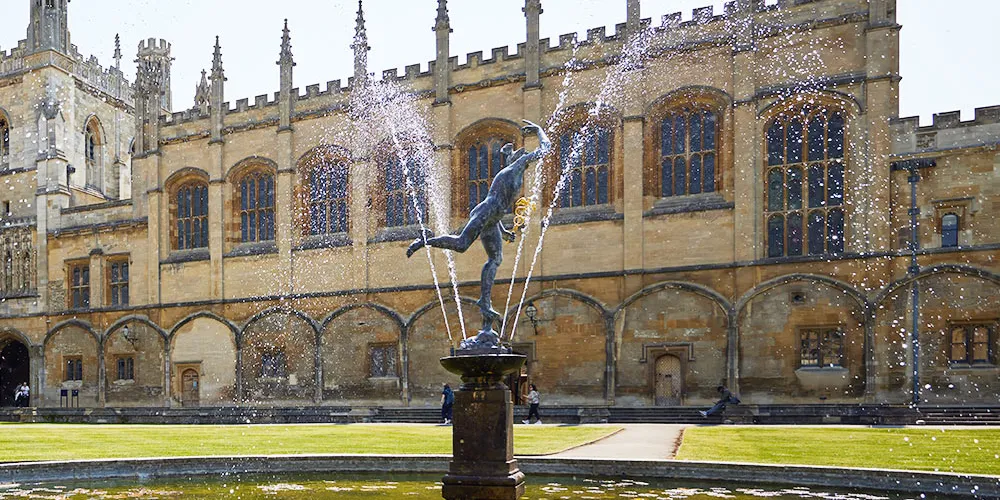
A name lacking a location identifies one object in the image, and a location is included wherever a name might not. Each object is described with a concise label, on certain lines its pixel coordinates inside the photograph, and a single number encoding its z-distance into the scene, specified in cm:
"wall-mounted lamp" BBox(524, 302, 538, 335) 2725
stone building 2372
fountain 876
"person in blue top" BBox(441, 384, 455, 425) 2333
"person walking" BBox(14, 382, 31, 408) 3681
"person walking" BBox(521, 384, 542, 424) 2294
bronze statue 944
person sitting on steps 2238
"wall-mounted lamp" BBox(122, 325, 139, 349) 3464
